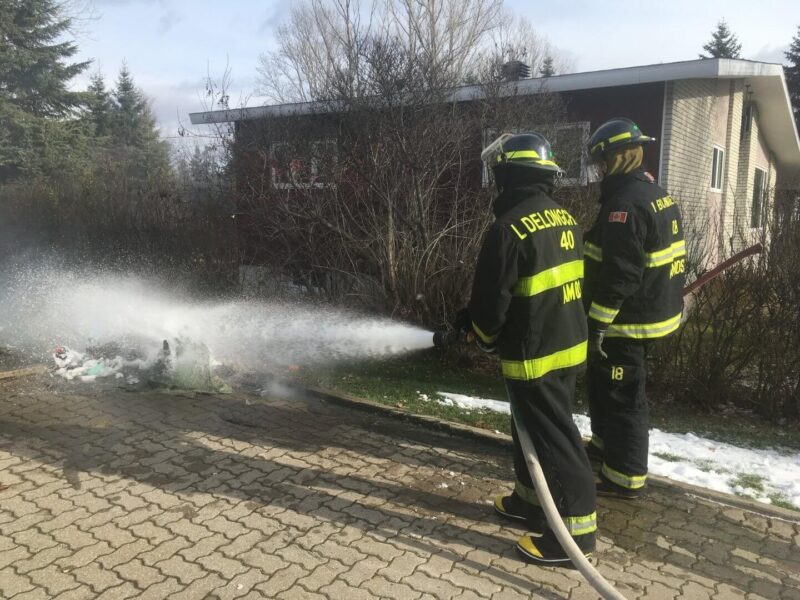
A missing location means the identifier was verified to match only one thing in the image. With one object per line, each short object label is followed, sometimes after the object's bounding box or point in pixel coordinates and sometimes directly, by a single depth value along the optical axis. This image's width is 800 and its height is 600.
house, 9.25
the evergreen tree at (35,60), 25.00
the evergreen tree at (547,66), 33.70
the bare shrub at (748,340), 5.23
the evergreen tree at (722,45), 50.91
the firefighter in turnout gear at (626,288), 3.50
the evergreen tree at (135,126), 46.25
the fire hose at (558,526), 2.74
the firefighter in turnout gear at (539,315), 3.00
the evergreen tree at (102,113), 37.88
